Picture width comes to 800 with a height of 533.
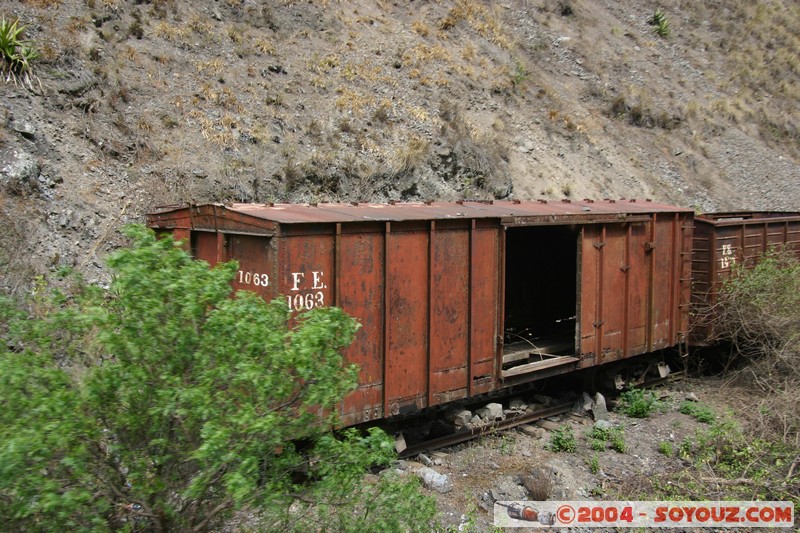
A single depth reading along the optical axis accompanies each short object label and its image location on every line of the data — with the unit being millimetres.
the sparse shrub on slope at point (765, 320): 11000
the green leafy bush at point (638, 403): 10734
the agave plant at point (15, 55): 13289
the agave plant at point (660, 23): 33469
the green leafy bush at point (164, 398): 3656
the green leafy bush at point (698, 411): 10359
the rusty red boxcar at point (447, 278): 7312
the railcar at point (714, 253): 12672
